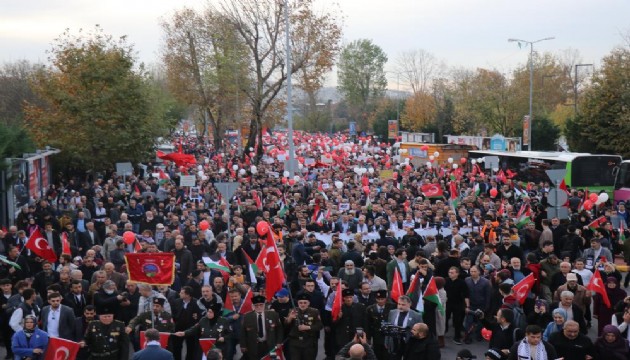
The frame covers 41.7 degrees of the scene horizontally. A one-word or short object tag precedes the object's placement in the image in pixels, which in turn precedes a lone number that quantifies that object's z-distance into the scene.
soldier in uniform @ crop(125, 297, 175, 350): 10.41
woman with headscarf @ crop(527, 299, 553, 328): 10.12
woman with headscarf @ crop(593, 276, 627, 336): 12.06
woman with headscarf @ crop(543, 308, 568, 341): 9.36
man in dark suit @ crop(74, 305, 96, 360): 10.20
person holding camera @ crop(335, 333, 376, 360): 7.91
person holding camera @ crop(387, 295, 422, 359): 10.11
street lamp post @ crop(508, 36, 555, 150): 46.66
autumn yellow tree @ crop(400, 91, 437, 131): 75.00
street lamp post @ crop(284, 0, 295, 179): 31.39
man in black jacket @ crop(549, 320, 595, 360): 8.90
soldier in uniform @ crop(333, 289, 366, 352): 10.89
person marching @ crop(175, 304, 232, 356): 10.51
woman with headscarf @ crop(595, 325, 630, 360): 9.03
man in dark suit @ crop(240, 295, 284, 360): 10.31
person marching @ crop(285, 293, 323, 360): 10.30
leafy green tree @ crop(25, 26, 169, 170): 33.06
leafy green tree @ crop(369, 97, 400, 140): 86.94
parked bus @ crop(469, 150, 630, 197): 30.80
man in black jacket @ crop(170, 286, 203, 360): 10.83
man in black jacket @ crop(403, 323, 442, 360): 9.09
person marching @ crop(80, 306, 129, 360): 9.73
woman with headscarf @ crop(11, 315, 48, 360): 9.75
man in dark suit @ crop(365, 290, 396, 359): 10.70
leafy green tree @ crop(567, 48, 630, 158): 39.28
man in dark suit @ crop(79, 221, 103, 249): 16.88
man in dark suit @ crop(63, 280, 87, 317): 11.47
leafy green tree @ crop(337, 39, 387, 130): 103.62
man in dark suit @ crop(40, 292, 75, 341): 10.43
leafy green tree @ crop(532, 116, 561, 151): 54.22
